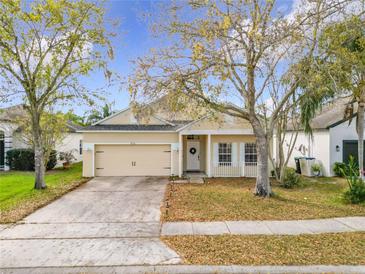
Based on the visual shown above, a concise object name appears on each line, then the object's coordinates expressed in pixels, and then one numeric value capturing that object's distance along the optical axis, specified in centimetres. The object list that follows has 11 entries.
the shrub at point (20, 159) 1925
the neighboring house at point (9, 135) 1956
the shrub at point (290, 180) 1294
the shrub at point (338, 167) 1562
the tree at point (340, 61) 888
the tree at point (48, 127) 1533
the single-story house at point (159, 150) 1620
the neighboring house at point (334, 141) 1598
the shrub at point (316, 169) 1639
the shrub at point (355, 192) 936
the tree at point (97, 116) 3669
